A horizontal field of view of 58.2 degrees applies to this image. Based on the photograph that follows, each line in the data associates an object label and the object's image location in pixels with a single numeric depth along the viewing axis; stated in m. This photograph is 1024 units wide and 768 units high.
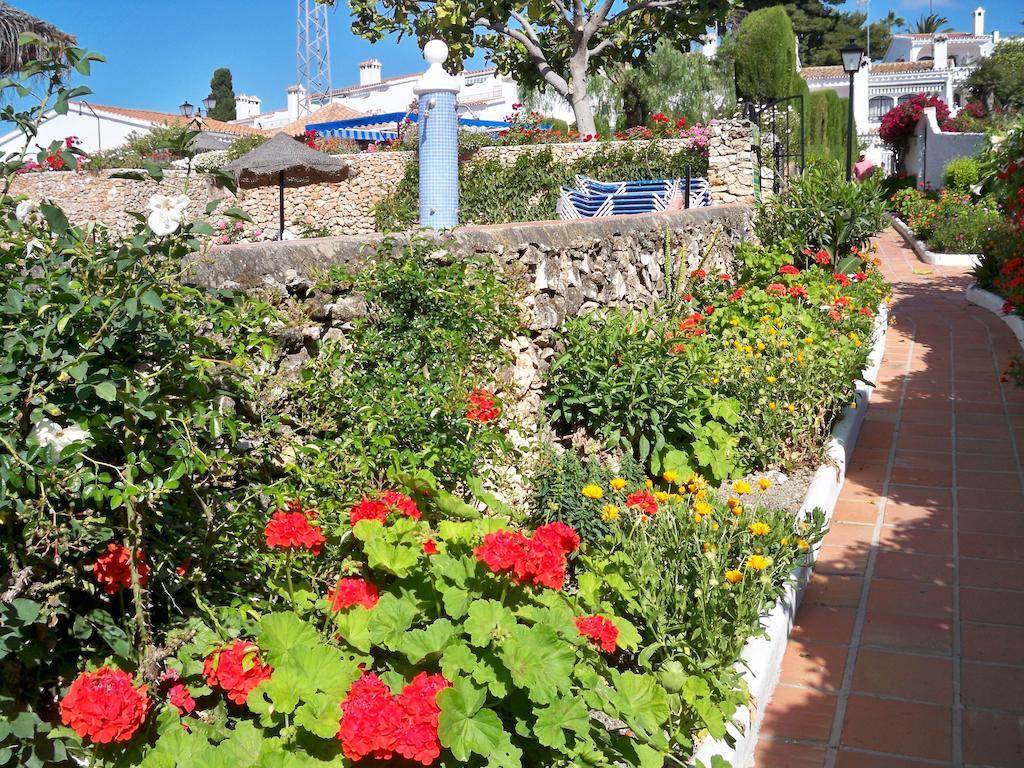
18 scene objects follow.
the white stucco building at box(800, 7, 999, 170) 48.22
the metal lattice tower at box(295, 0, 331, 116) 42.00
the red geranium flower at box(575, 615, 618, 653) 2.79
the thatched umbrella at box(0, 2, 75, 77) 15.02
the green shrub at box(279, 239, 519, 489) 3.43
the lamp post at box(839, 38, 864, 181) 14.65
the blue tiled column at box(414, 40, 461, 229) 10.99
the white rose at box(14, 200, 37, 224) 2.54
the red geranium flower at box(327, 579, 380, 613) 2.75
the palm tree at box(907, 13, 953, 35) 70.81
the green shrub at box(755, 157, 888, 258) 10.21
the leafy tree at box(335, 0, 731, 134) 19.66
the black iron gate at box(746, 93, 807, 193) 14.54
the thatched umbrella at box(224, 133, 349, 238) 13.54
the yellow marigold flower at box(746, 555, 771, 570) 3.48
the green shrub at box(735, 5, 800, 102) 25.81
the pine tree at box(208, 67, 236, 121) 59.58
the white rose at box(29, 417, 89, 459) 2.23
